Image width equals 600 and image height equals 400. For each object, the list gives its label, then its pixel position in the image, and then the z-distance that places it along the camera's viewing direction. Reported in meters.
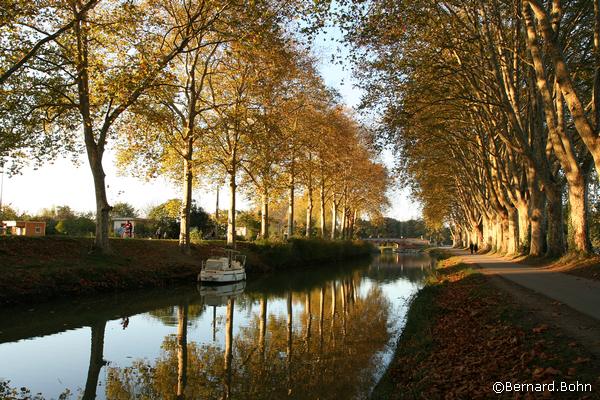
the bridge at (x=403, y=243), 128.62
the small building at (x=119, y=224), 46.53
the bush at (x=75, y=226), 45.25
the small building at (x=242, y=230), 58.12
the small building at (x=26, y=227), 35.38
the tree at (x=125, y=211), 83.97
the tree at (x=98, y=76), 18.89
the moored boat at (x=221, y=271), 26.55
